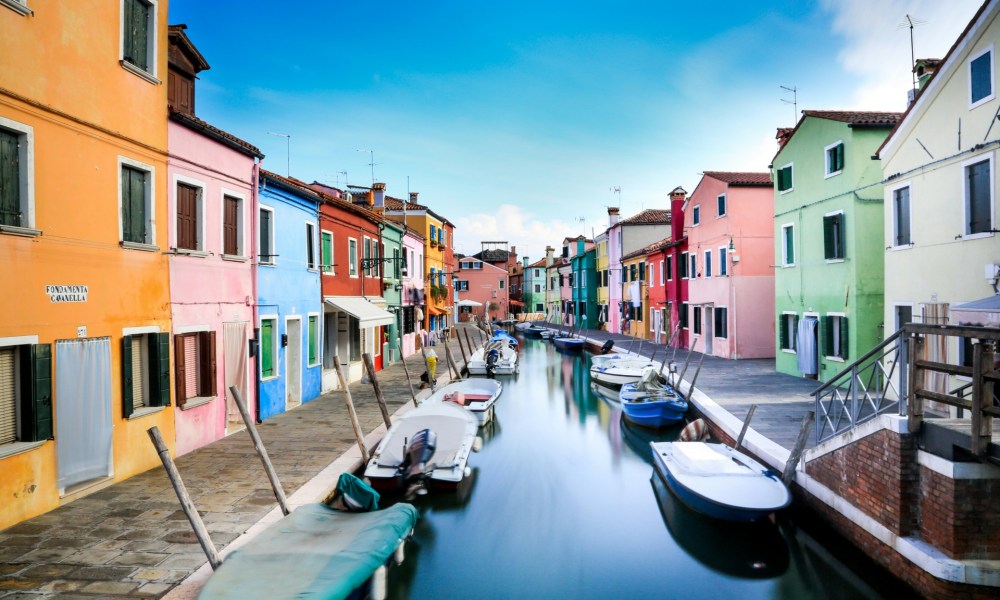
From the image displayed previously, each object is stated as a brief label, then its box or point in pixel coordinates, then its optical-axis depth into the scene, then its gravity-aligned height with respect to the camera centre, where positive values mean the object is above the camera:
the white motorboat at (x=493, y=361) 25.77 -2.72
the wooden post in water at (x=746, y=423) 10.30 -2.23
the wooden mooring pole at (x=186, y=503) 5.59 -1.92
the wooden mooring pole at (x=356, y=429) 9.91 -2.12
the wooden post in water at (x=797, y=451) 8.58 -2.28
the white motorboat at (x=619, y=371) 21.64 -2.72
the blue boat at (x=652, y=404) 15.01 -2.74
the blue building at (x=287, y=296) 13.23 +0.19
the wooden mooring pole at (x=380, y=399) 11.98 -1.97
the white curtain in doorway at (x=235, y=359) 11.59 -1.08
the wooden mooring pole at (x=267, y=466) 7.06 -1.97
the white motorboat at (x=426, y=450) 9.63 -2.57
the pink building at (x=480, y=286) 64.38 +1.62
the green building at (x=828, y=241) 14.90 +1.51
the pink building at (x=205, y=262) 10.05 +0.80
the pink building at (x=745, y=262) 22.77 +1.37
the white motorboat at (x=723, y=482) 8.20 -2.77
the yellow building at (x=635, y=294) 35.41 +0.26
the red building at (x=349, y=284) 17.16 +0.61
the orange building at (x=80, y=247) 6.95 +0.79
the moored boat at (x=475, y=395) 15.55 -2.66
